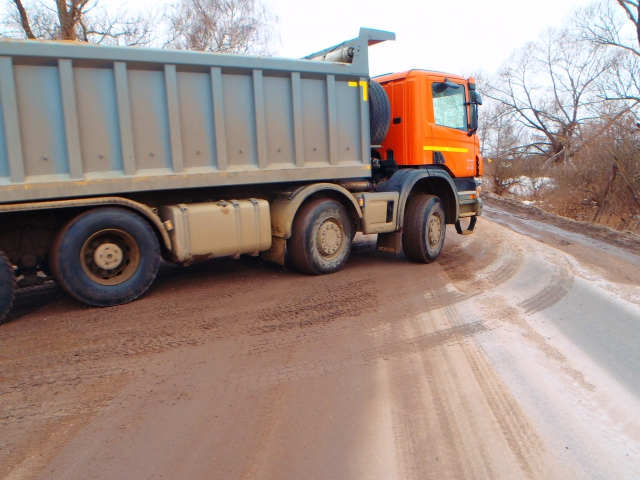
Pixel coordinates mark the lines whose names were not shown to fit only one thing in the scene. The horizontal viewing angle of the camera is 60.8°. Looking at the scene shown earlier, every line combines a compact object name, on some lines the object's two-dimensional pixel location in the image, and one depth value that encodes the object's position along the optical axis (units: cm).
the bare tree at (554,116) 2442
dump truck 549
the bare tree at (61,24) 1488
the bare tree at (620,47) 2153
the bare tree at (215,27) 1912
